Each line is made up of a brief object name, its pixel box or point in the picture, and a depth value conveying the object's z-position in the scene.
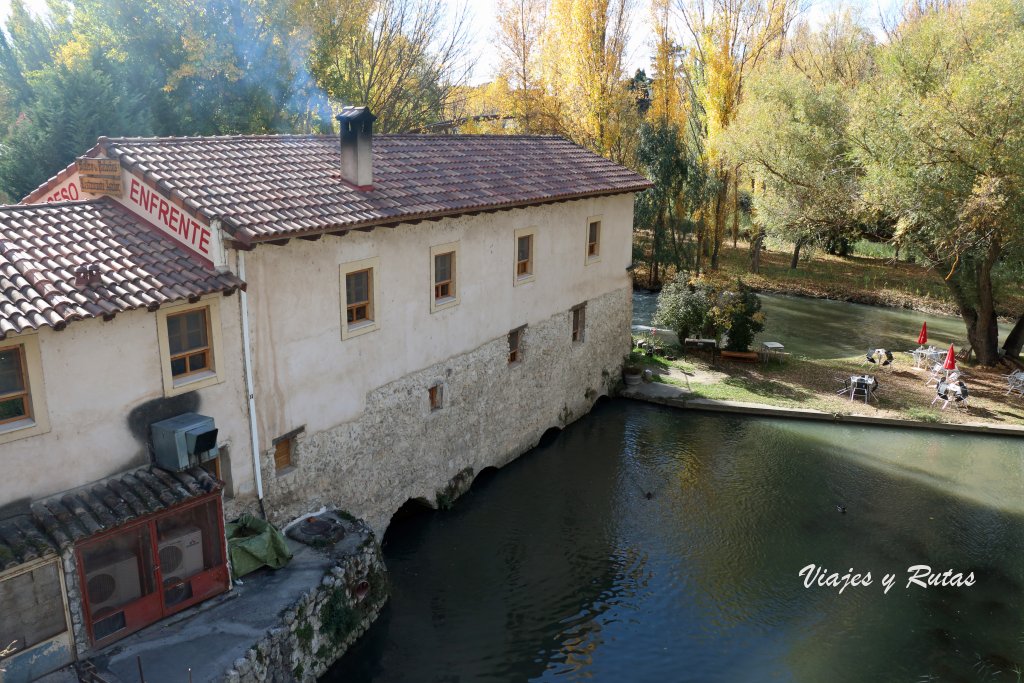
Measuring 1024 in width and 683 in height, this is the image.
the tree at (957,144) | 21.98
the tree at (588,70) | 35.06
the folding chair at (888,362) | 26.58
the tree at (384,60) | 30.77
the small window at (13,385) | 9.23
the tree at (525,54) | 37.59
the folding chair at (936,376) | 24.79
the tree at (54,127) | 22.84
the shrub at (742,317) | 26.31
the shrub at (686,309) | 26.25
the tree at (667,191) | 35.69
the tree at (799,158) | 28.00
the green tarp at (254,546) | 11.48
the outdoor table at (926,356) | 26.45
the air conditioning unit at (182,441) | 10.55
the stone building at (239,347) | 9.50
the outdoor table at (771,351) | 27.06
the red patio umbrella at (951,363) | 23.36
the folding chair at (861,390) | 23.11
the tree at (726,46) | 38.56
